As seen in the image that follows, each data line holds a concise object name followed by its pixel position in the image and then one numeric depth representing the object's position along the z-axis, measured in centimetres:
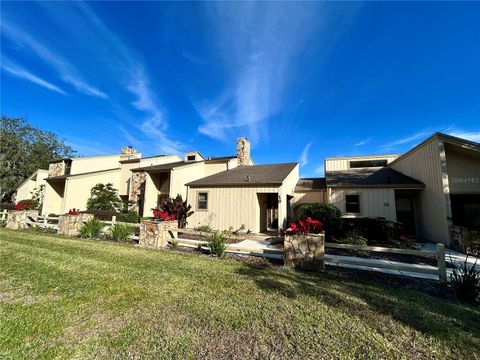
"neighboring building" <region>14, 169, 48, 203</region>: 2452
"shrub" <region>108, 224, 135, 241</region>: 940
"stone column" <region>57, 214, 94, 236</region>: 1074
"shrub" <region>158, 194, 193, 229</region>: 1343
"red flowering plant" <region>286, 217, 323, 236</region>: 617
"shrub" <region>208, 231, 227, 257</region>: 716
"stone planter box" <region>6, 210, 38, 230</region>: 1279
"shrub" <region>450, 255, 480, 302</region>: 430
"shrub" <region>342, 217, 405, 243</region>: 1030
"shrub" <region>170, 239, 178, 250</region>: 840
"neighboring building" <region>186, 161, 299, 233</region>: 1303
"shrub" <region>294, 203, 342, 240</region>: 1080
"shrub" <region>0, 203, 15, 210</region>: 2134
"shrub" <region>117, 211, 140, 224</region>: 1492
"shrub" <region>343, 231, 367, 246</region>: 930
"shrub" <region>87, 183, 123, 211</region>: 1855
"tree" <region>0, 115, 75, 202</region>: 2958
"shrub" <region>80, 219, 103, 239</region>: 1004
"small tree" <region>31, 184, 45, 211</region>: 2104
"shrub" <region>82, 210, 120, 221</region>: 1528
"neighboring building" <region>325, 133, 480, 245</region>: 1073
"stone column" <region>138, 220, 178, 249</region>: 843
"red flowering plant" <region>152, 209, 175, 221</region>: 890
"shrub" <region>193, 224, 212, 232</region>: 1302
